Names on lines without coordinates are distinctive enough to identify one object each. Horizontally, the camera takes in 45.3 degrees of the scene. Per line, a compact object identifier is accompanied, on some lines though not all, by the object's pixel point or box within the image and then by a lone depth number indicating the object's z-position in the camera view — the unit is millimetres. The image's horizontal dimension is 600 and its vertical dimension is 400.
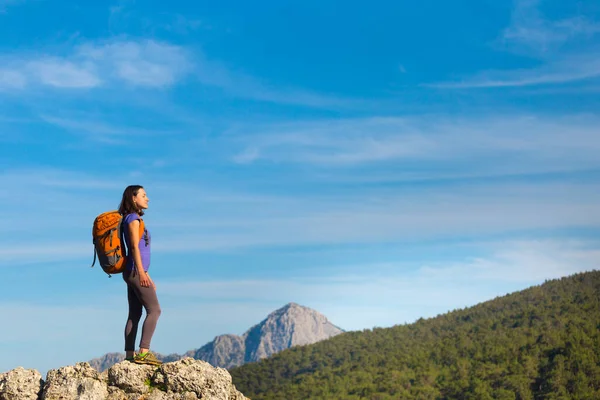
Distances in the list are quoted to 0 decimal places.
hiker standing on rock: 11789
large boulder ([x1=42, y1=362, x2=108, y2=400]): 11227
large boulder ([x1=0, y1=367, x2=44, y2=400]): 11484
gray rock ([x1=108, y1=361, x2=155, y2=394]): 11453
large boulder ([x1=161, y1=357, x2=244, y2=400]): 11305
